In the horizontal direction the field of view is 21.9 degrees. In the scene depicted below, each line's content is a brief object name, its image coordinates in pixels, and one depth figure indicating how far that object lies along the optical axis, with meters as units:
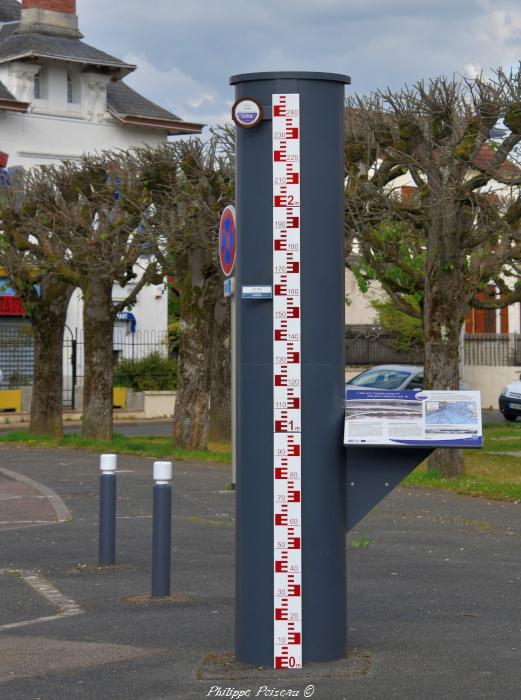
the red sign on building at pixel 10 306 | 46.00
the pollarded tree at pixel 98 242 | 24.23
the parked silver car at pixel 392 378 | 32.34
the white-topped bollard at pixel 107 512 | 10.35
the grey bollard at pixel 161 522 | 9.00
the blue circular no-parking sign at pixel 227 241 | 12.81
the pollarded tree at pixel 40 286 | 26.17
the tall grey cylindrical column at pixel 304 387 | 6.79
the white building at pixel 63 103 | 48.19
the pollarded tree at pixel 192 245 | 22.25
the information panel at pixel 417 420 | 6.80
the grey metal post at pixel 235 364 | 7.04
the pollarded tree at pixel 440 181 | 17.45
